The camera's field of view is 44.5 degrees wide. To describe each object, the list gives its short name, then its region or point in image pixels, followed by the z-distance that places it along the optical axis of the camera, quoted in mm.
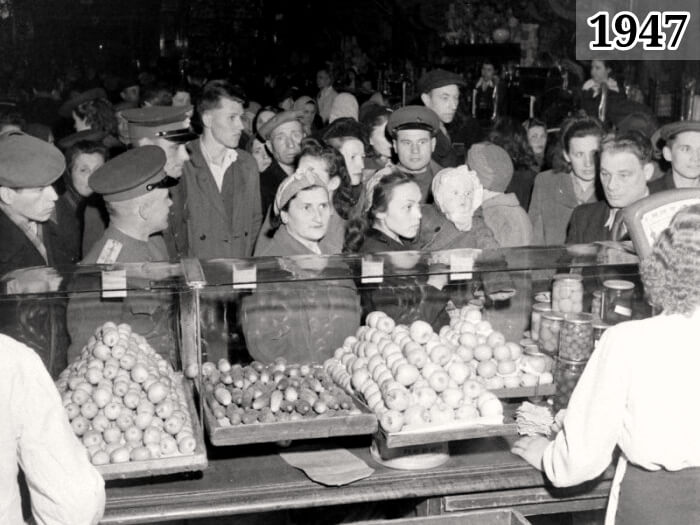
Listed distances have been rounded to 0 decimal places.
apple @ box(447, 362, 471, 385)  3006
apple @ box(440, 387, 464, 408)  2906
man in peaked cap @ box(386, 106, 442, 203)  5027
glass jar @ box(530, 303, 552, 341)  3498
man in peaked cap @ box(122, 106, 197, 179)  4598
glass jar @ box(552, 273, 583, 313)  3486
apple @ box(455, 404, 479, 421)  2896
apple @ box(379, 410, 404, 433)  2787
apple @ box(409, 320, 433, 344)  3191
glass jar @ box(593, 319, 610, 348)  3241
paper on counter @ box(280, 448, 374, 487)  2777
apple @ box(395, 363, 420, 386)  2945
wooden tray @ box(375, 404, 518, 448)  2762
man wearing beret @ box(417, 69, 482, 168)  5923
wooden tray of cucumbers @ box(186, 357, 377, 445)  2744
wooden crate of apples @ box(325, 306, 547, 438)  2869
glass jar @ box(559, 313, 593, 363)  3180
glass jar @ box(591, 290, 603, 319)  3453
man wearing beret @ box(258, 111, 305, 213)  5359
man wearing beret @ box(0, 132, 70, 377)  3674
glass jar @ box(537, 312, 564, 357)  3436
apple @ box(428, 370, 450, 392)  2965
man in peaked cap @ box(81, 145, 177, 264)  3473
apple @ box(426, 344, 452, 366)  3068
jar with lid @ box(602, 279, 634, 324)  3412
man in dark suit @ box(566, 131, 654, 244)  4215
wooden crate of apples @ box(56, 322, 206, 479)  2691
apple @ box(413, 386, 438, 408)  2895
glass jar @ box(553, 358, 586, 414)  3158
